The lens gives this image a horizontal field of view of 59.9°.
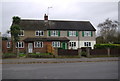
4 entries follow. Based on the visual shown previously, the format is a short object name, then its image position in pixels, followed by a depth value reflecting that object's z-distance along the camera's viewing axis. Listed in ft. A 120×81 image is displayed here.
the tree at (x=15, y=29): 56.07
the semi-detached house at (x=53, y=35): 69.19
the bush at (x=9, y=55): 46.22
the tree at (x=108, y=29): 103.76
